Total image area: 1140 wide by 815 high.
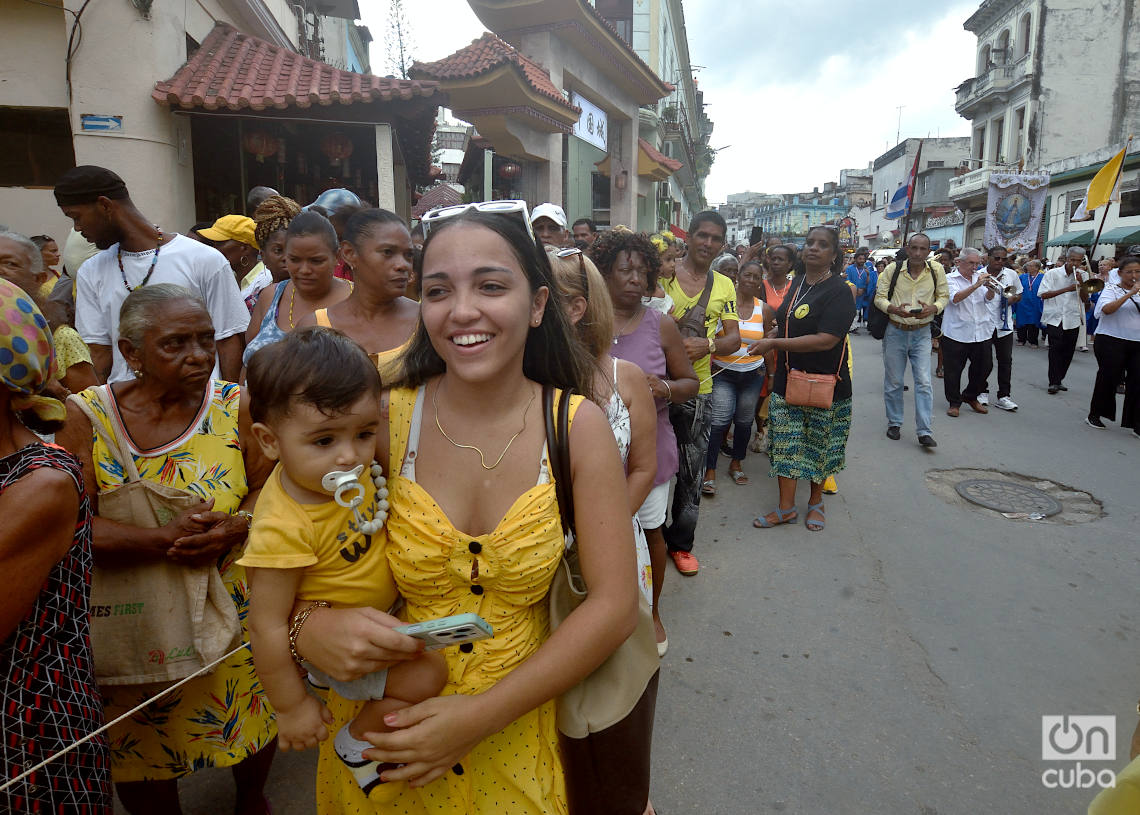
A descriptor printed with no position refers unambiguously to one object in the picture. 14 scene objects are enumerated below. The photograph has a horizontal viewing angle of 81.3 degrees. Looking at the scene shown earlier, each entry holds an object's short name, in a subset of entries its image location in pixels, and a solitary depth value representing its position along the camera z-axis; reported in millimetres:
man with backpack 7008
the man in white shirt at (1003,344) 8492
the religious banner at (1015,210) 20797
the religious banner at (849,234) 39434
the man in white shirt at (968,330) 8117
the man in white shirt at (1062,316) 9539
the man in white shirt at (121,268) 3441
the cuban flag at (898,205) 19667
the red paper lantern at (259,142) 8398
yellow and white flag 11086
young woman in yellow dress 1334
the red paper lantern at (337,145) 8758
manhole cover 5366
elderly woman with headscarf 1312
